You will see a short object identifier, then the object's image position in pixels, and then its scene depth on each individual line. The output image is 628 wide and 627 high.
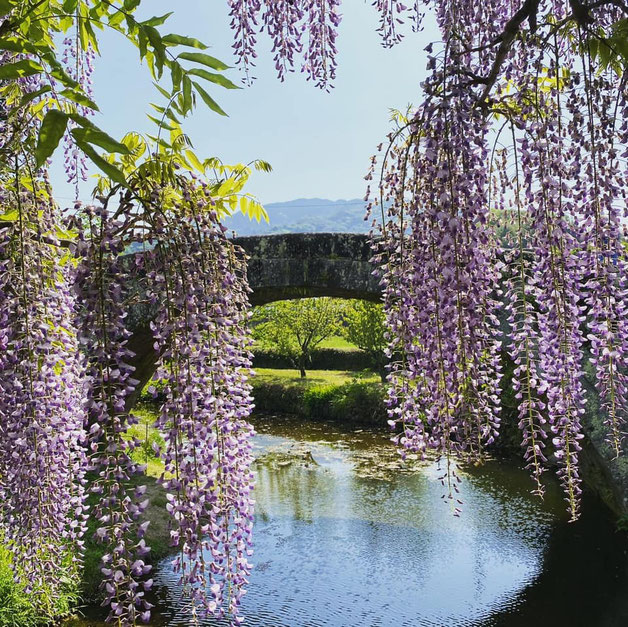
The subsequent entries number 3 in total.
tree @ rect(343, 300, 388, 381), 16.78
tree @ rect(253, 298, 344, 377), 18.97
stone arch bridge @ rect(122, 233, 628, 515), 7.42
